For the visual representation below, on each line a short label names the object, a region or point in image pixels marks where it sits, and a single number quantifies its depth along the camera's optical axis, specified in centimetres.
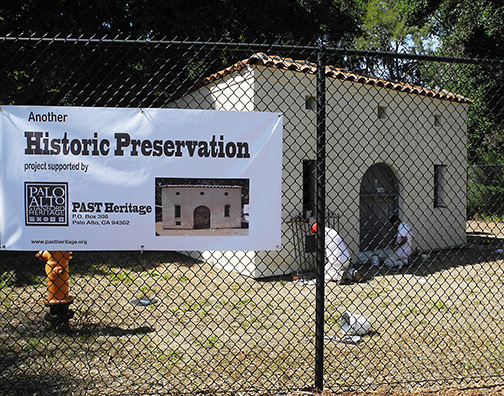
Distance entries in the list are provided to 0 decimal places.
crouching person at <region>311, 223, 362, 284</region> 952
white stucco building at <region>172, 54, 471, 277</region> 990
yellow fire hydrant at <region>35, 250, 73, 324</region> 542
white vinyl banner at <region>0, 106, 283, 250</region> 299
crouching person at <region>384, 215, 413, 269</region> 1148
